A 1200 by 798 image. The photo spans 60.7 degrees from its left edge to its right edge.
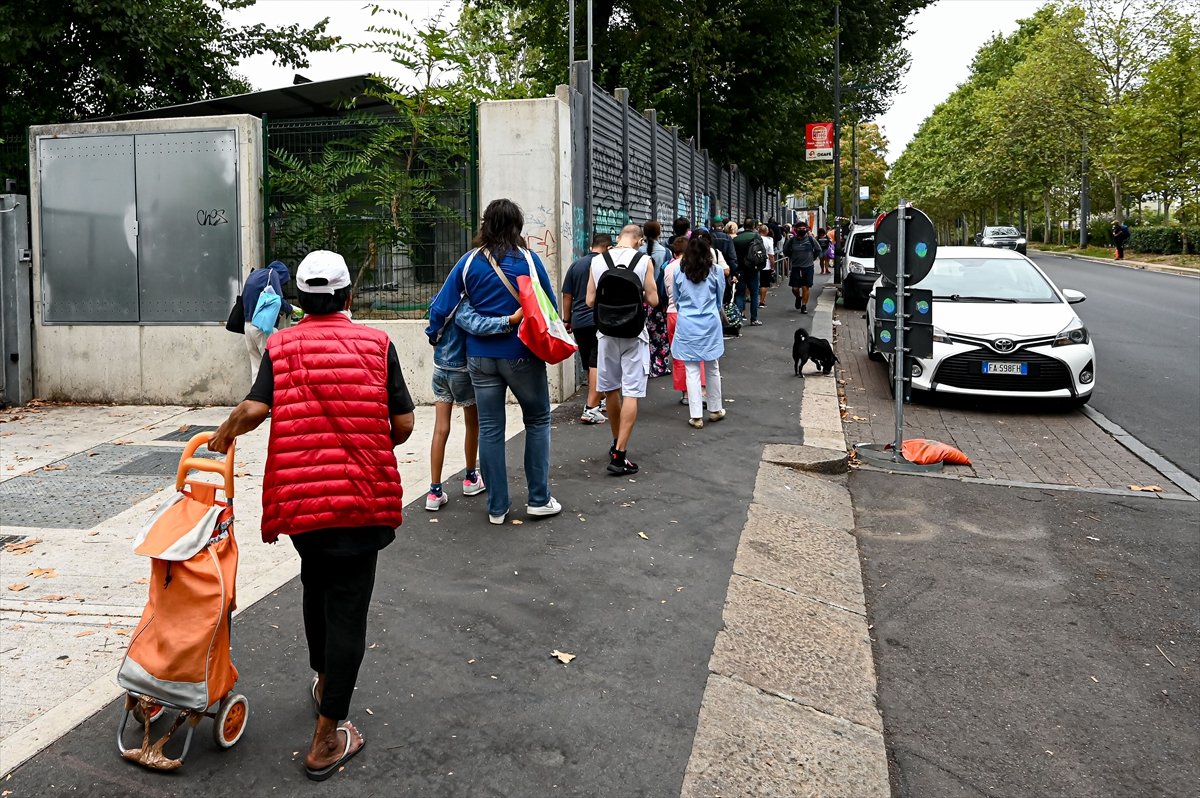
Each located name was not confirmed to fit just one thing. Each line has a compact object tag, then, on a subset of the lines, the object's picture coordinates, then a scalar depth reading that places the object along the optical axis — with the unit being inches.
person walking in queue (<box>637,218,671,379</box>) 394.3
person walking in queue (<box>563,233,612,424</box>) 347.6
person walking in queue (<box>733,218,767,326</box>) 660.1
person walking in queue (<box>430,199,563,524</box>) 231.9
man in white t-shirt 296.2
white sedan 419.5
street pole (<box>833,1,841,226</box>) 1066.1
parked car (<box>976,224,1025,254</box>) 1493.0
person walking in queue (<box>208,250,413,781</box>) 132.0
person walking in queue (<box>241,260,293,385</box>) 377.7
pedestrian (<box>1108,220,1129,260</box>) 1689.2
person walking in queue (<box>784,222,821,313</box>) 728.3
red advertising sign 1072.8
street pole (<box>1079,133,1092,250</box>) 2112.5
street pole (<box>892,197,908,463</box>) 336.8
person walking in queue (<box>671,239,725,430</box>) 355.6
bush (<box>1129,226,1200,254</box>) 1586.5
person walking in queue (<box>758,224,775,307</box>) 772.3
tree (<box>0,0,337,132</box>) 523.2
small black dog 482.6
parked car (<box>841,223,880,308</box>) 803.4
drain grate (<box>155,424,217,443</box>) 370.9
